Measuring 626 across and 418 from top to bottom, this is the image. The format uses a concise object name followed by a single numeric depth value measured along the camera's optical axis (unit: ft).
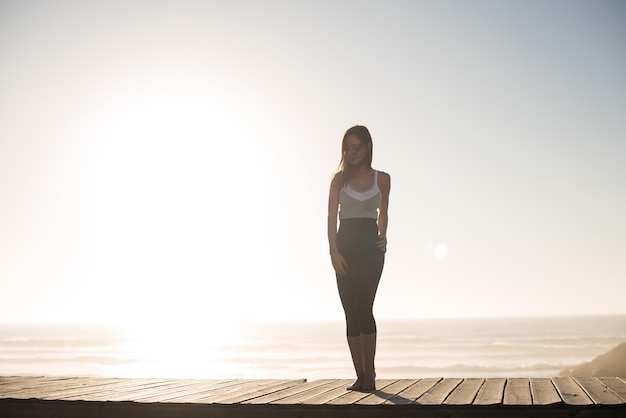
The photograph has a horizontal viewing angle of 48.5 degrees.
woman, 20.95
